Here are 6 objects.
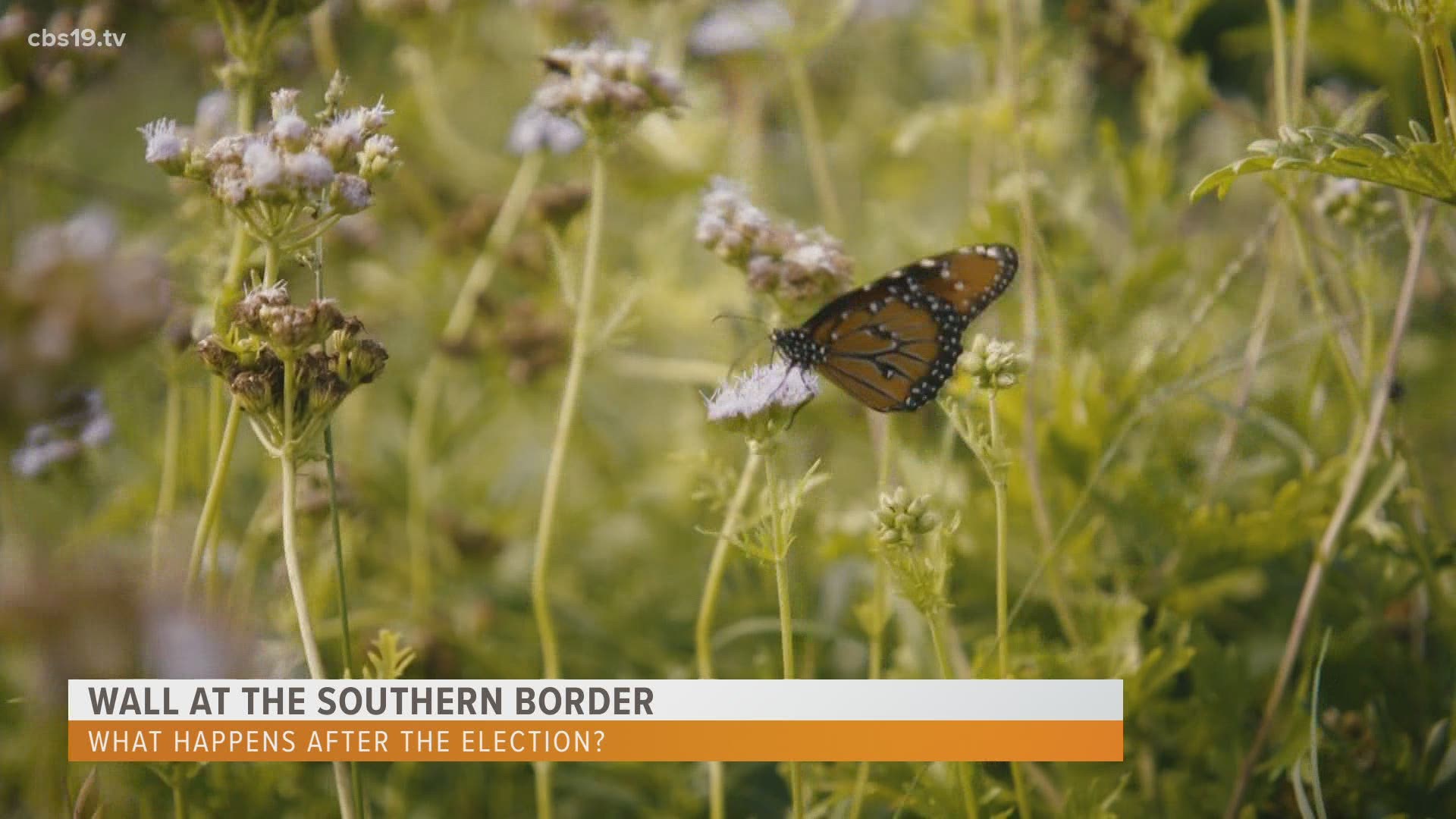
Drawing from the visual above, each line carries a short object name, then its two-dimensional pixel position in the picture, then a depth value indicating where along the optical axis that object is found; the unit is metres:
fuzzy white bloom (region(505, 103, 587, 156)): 1.46
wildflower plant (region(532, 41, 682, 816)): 1.39
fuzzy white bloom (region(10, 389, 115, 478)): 1.39
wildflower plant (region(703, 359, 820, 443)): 1.36
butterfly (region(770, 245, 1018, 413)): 1.39
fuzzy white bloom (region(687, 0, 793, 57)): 1.47
